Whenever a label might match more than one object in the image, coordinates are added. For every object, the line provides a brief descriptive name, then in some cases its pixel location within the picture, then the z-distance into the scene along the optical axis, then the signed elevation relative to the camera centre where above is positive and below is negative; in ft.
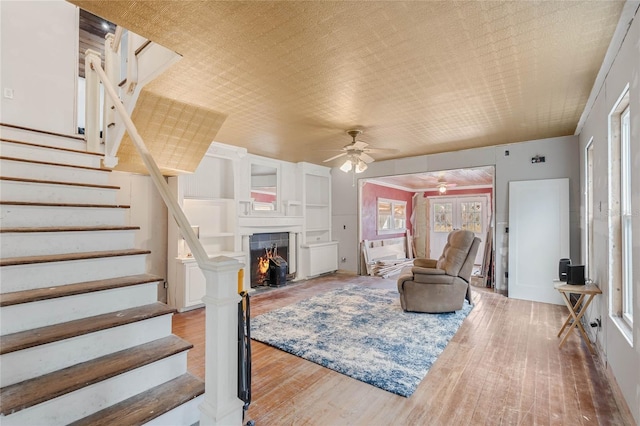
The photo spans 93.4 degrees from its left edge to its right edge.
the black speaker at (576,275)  9.98 -1.99
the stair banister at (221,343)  4.46 -1.92
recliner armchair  13.21 -3.00
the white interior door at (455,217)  30.09 -0.21
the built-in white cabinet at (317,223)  21.72 -0.61
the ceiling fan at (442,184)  26.50 +2.80
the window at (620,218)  7.50 -0.09
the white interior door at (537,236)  15.31 -1.10
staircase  4.73 -1.95
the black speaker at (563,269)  11.10 -2.03
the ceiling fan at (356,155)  13.80 +2.87
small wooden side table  9.15 -2.39
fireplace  18.57 -2.95
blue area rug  8.59 -4.41
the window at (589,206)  12.01 +0.35
